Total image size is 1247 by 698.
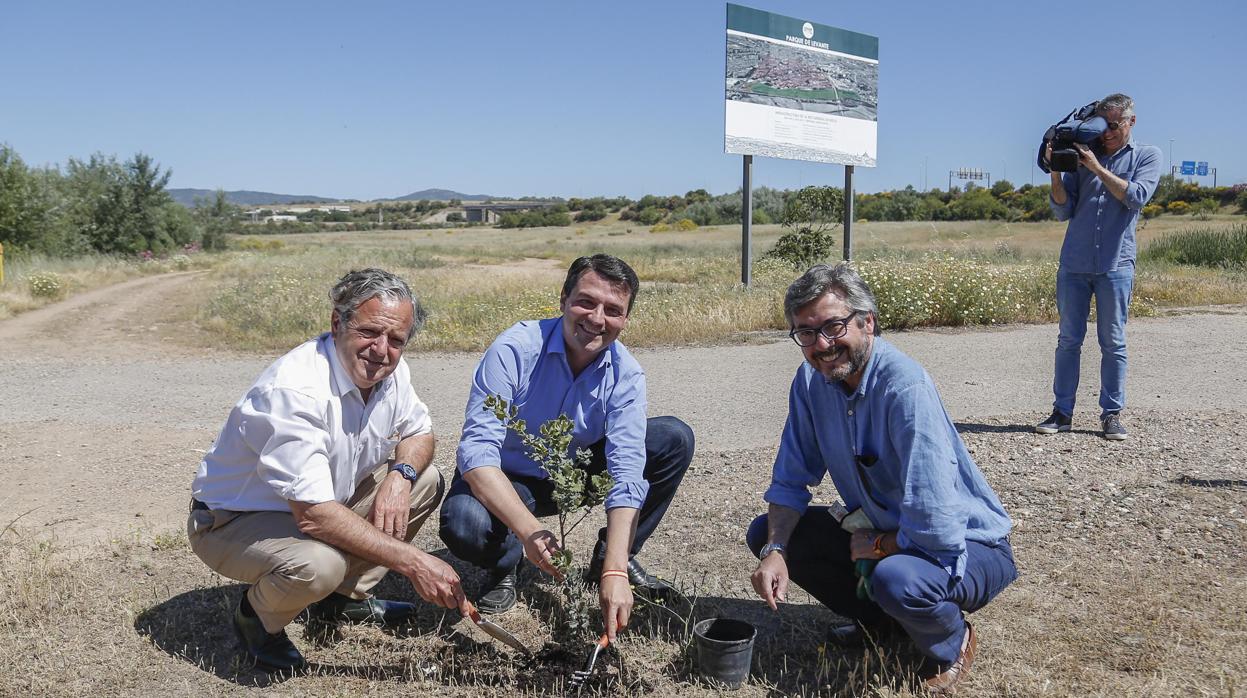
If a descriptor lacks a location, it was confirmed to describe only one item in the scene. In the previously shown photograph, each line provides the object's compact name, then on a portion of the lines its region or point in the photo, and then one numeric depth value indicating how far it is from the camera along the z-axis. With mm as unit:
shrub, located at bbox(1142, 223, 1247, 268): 19375
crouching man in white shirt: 3168
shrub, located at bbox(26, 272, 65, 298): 19078
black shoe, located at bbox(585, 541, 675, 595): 3973
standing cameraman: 6047
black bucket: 3275
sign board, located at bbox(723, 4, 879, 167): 14227
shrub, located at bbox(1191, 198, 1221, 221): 49150
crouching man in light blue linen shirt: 2977
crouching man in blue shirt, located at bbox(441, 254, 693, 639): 3479
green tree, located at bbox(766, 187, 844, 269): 18000
